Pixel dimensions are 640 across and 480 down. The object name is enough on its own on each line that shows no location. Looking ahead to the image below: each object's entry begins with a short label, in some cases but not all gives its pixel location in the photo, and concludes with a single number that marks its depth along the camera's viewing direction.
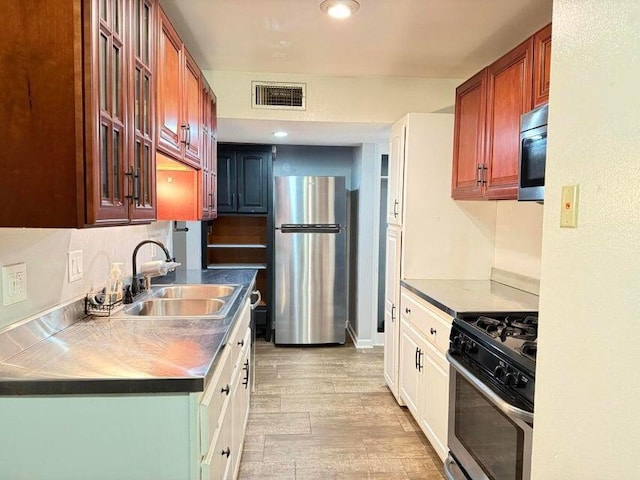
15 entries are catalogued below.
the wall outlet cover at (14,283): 1.26
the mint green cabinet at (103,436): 1.07
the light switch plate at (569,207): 0.96
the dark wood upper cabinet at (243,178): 4.32
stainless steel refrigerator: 4.16
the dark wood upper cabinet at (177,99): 1.76
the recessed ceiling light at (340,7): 1.99
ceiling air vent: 3.02
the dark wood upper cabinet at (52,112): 1.06
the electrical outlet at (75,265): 1.63
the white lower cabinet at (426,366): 2.16
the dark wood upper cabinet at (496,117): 1.97
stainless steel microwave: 1.78
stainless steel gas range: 1.43
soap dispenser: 1.82
